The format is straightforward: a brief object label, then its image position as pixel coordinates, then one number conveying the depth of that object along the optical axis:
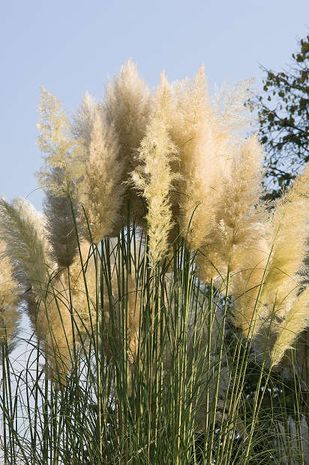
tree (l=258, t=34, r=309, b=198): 14.66
